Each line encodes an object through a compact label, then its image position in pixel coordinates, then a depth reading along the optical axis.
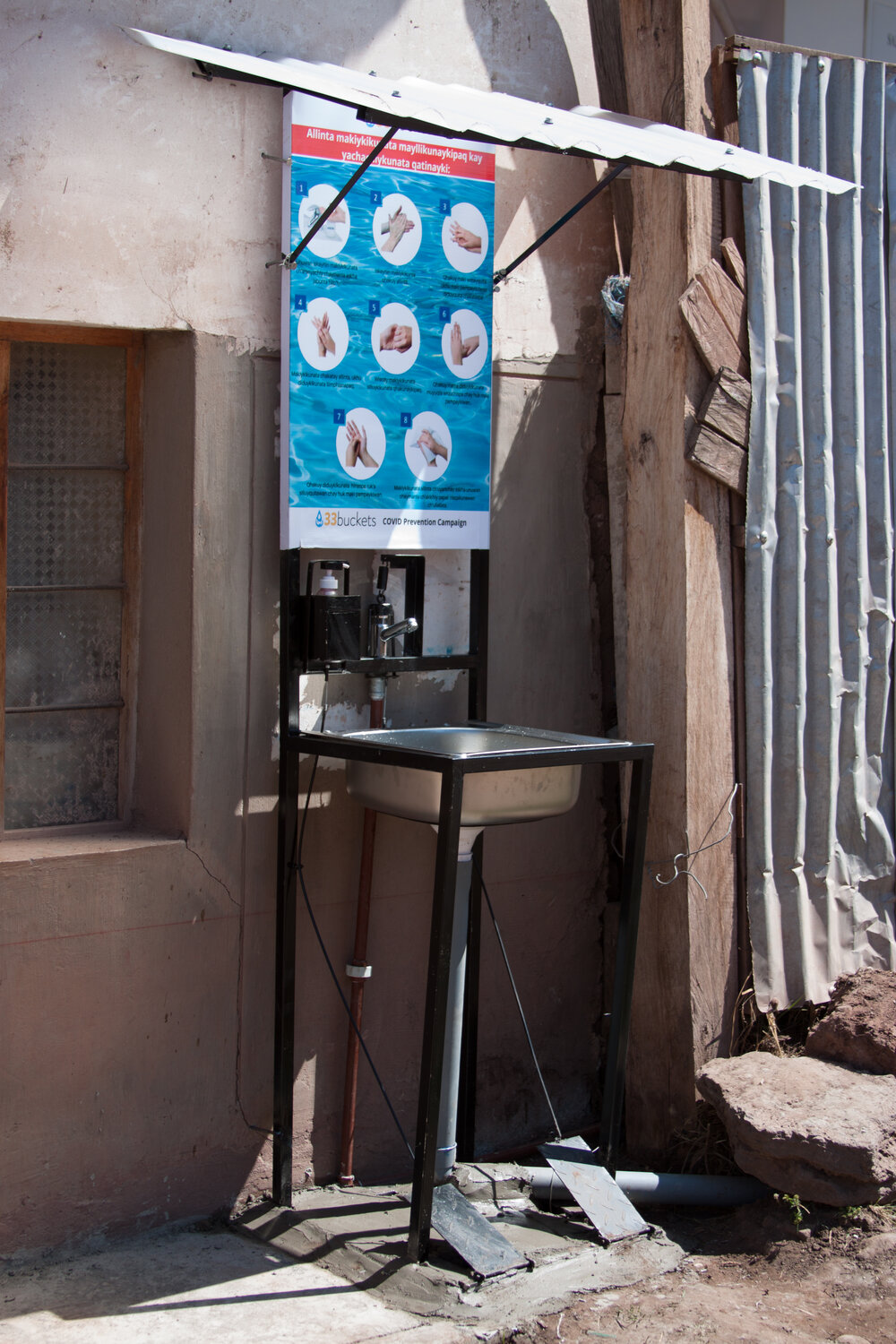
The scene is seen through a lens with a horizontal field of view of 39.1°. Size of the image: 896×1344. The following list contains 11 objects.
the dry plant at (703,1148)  3.79
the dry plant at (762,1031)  3.92
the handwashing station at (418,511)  3.20
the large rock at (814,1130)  3.35
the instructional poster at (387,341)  3.54
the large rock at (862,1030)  3.67
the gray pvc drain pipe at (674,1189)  3.67
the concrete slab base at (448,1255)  3.10
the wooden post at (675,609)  3.84
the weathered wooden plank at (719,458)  3.81
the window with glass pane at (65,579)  3.51
